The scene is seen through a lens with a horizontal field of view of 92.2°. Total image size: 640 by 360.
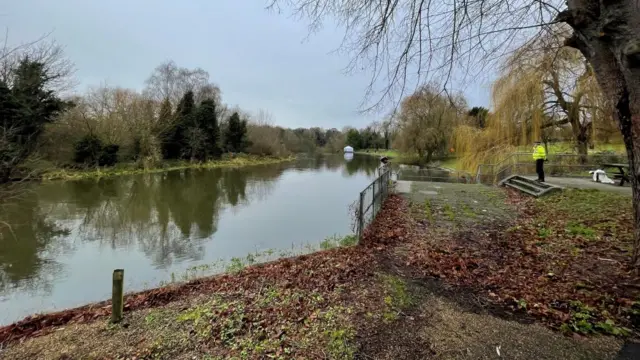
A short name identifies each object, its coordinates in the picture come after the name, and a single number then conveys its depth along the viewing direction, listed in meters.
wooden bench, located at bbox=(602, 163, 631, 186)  9.64
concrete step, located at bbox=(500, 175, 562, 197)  9.59
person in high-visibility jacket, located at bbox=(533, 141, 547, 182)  10.64
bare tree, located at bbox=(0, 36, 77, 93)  12.53
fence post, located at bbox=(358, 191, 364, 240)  5.83
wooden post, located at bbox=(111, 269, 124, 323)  3.73
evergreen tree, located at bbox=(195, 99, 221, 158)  34.22
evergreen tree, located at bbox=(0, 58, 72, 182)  13.08
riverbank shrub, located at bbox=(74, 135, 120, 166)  22.05
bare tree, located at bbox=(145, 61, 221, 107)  36.41
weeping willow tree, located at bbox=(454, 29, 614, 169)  13.11
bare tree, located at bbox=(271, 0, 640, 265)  3.06
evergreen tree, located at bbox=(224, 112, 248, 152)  41.69
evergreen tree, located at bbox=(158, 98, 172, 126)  30.42
